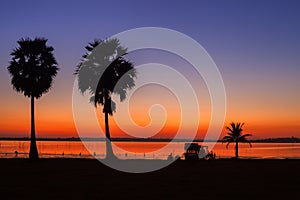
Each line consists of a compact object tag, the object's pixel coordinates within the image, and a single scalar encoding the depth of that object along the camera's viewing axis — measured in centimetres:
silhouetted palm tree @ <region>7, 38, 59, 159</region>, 3282
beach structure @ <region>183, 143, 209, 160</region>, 3433
